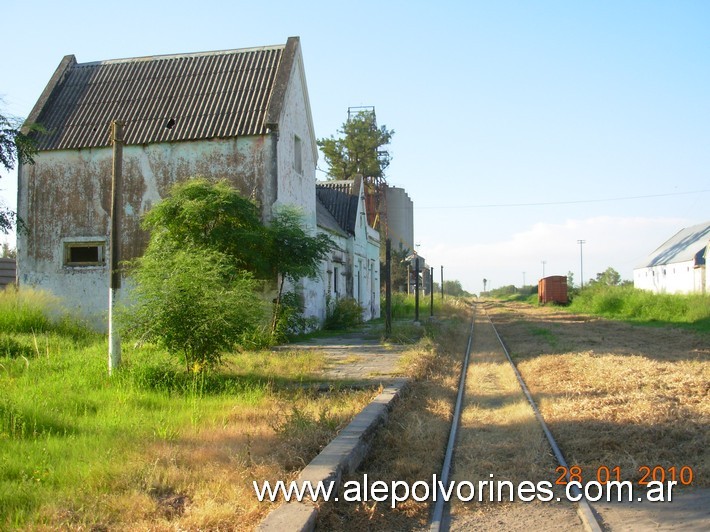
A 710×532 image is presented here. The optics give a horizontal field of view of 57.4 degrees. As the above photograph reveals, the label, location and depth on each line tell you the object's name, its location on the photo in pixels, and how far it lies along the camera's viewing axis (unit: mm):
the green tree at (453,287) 124781
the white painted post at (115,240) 10016
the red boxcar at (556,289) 55938
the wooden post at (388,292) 17828
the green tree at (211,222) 14958
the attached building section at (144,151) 18219
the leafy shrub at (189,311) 9391
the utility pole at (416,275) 25516
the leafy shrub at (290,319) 16750
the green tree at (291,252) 16500
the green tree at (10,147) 15714
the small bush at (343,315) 22891
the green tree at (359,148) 55906
